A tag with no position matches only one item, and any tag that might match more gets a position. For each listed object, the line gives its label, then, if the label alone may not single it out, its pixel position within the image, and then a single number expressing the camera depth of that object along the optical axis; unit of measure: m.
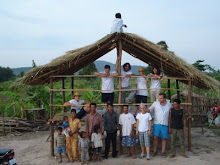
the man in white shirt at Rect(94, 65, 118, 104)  7.21
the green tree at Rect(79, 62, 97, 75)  32.32
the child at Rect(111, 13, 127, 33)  7.02
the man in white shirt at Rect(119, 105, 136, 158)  6.78
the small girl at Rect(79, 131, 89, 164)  6.54
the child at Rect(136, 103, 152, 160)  6.69
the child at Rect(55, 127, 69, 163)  6.84
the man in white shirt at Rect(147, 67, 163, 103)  7.34
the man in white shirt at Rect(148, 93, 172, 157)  6.82
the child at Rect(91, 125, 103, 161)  6.65
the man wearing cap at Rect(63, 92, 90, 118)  7.34
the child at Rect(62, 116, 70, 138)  6.85
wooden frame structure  7.26
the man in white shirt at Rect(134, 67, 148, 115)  7.42
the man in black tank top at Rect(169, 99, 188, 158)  6.67
